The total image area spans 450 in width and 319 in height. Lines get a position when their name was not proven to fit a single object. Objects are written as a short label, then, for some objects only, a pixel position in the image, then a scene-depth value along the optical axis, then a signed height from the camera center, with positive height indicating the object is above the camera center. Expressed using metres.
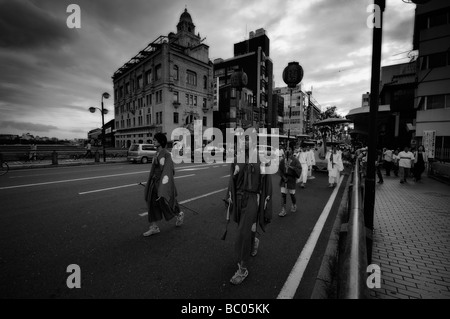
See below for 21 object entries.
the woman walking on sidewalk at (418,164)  10.36 -0.89
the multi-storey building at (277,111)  57.62 +10.65
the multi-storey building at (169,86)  31.86 +10.66
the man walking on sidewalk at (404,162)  10.02 -0.76
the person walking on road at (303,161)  9.25 -0.73
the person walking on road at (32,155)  18.51 -0.74
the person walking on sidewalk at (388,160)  12.75 -0.84
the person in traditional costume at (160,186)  4.20 -0.83
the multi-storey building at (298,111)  69.31 +12.65
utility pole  3.42 +0.45
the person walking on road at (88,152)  22.02 -0.56
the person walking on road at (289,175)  5.78 -0.81
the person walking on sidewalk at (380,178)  10.01 -1.56
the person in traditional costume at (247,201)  2.93 -0.85
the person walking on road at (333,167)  9.42 -0.95
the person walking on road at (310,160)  10.83 -0.74
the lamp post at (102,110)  20.84 +3.84
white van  18.58 -0.58
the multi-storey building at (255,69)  49.02 +20.17
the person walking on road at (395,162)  12.92 -1.00
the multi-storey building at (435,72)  16.14 +6.21
